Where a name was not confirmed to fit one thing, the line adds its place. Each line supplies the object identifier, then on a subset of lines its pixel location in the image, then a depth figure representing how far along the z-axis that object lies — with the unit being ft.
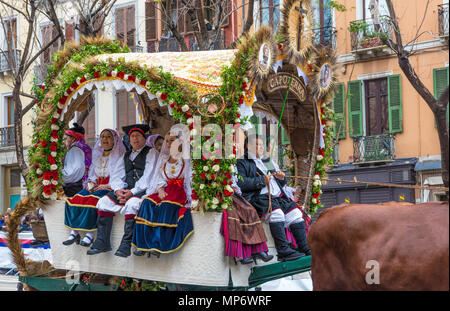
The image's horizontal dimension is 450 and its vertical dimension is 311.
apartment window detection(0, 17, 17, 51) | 57.17
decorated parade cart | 23.97
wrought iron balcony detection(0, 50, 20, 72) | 55.84
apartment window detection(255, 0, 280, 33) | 71.67
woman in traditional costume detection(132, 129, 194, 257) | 24.43
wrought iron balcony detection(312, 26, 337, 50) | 72.59
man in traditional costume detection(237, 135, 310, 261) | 25.53
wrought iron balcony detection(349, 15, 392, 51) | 66.85
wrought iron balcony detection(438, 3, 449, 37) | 65.38
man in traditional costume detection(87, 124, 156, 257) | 25.84
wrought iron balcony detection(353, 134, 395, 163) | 67.87
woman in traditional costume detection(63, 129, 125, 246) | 26.96
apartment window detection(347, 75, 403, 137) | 68.28
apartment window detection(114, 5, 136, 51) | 81.20
